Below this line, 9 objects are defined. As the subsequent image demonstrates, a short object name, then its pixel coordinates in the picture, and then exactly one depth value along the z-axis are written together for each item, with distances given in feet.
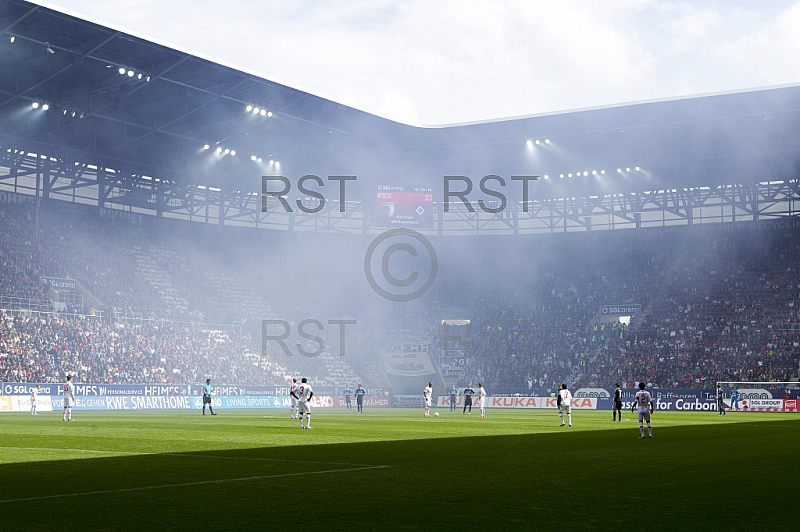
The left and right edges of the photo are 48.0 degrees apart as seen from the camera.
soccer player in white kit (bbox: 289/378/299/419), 104.12
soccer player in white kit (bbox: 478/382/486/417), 147.14
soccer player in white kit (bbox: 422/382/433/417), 148.77
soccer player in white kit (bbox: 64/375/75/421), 117.80
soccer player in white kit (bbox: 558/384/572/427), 109.70
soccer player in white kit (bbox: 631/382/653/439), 84.12
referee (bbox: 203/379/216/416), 141.00
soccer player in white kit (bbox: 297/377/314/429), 98.94
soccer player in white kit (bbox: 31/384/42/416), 142.04
